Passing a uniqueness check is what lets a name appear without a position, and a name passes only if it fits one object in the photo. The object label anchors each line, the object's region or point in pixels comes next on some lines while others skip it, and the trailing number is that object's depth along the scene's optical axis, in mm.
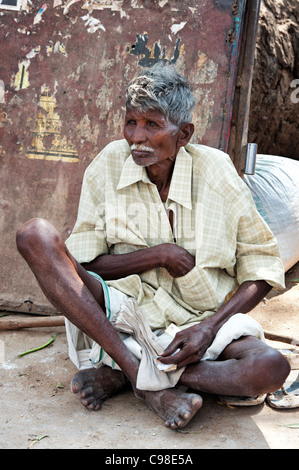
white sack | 4012
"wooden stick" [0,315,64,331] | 3387
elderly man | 2404
